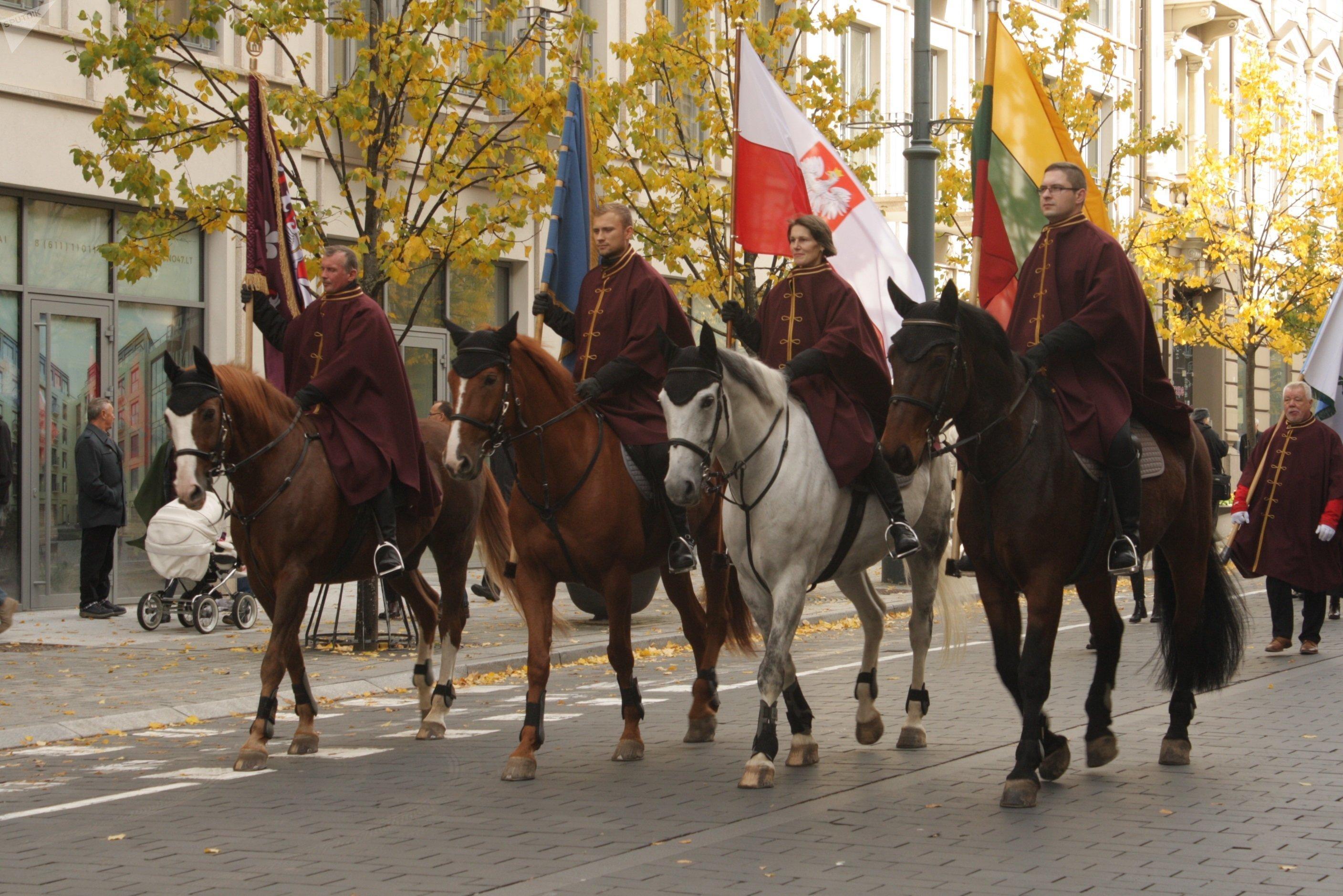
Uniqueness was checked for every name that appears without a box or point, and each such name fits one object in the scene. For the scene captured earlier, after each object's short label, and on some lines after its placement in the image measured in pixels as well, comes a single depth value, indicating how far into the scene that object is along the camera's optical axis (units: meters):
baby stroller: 26.87
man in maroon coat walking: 24.56
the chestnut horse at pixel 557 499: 15.18
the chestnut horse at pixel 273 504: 15.47
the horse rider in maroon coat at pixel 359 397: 16.74
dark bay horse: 13.38
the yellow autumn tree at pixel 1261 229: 60.66
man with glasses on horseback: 14.12
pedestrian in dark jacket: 28.59
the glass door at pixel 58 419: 30.12
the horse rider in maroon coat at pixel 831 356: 15.15
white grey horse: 13.94
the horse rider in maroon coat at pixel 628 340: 16.09
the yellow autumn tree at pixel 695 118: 32.39
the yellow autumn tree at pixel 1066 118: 39.63
